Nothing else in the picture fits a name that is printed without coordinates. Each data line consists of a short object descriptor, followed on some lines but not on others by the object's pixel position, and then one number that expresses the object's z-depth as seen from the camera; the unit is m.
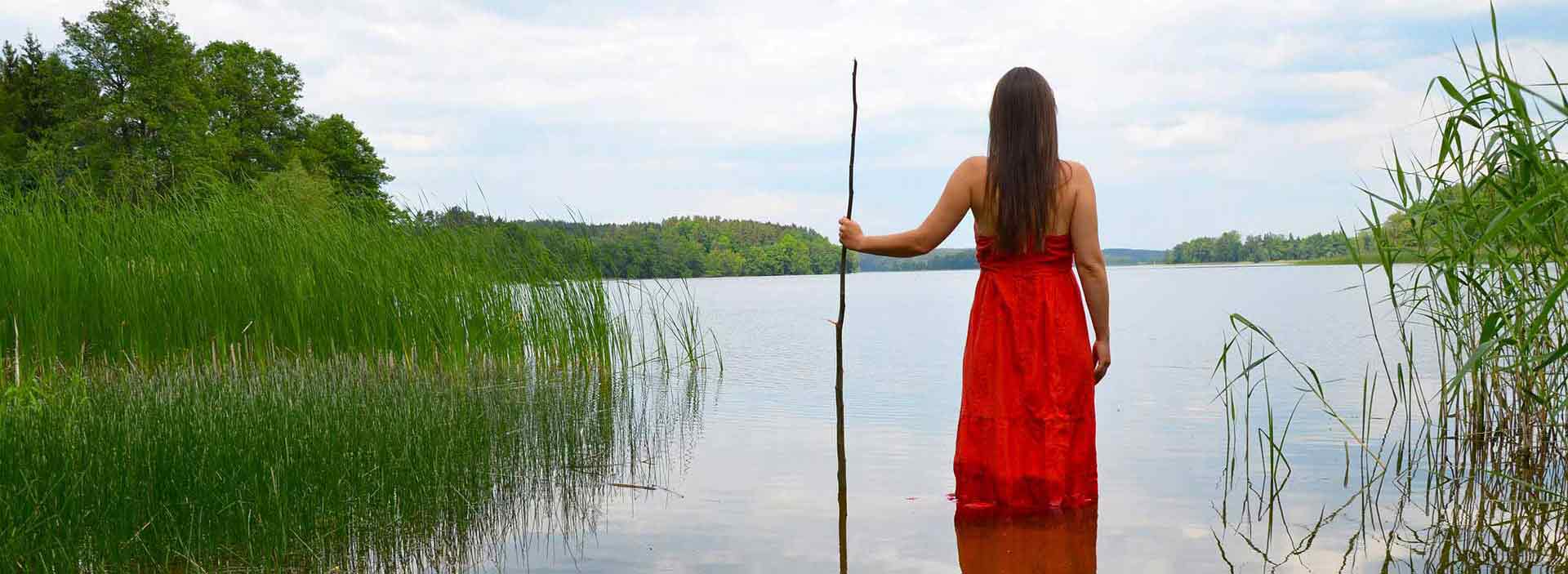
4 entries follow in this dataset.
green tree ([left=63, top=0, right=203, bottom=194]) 29.45
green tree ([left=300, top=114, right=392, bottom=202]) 42.69
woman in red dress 3.82
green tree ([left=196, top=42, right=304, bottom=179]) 36.12
